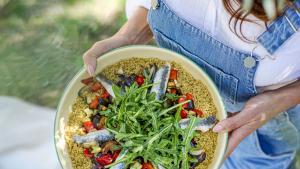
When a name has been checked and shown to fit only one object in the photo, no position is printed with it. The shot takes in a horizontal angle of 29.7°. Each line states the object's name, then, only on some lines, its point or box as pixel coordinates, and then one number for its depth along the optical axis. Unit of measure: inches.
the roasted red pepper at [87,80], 49.0
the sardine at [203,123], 47.2
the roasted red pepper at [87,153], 47.8
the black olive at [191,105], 48.1
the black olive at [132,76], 49.3
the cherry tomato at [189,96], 48.4
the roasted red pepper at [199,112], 48.1
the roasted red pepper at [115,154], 47.2
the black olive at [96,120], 48.5
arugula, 46.3
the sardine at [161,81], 48.4
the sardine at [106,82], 49.0
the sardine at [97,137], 47.4
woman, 44.1
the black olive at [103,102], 48.9
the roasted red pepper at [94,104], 48.8
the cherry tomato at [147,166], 46.8
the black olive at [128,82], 49.2
